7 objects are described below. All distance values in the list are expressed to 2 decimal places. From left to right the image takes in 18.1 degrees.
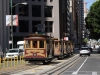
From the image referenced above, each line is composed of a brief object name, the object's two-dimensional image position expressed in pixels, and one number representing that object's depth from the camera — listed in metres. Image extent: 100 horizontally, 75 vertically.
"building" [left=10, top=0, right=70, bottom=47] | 84.88
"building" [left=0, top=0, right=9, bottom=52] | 59.28
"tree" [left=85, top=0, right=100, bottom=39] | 74.26
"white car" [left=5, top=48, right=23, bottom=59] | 43.75
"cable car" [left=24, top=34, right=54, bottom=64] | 31.39
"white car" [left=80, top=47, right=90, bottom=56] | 62.34
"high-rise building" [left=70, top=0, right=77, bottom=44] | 161.62
